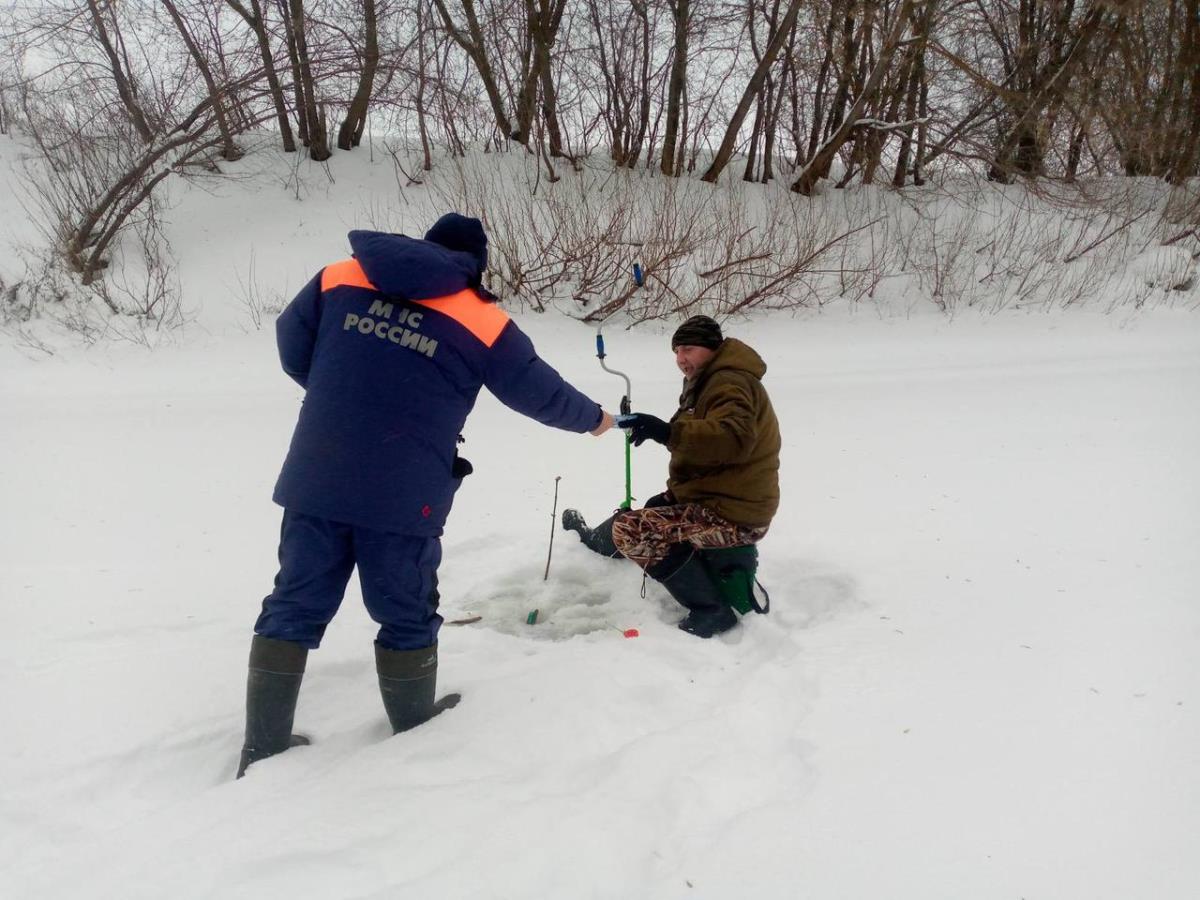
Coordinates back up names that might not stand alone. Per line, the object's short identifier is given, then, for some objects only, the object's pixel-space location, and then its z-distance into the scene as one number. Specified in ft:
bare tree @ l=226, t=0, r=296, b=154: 31.96
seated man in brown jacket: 9.34
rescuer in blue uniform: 6.61
